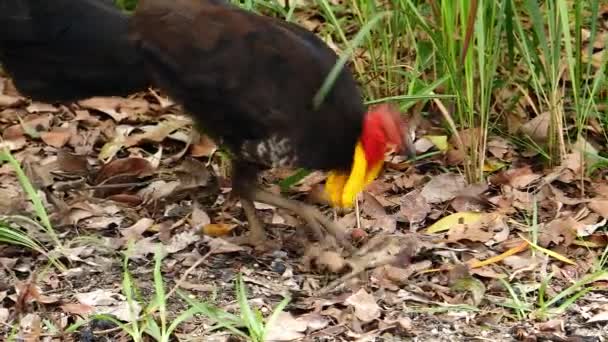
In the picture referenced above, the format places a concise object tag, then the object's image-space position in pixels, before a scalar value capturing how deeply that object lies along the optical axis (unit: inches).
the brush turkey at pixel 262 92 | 286.7
